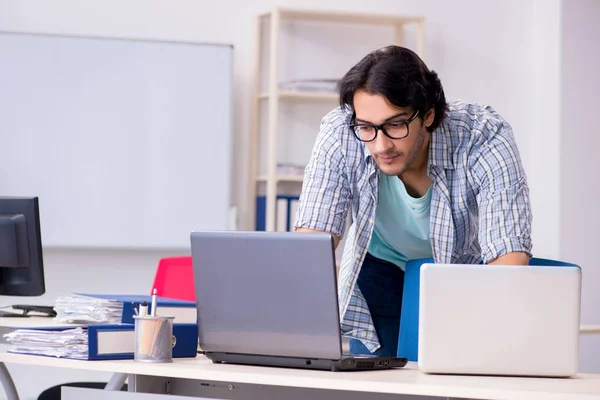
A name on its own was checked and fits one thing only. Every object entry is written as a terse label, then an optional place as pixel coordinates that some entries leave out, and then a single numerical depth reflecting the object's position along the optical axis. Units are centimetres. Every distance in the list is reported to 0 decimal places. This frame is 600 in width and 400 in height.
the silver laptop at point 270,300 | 389
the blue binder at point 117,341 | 406
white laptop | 385
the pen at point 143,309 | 410
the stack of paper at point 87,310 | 472
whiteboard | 759
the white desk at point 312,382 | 370
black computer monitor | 492
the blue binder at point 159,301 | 469
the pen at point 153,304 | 411
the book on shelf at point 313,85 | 785
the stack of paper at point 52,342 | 409
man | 439
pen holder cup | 406
